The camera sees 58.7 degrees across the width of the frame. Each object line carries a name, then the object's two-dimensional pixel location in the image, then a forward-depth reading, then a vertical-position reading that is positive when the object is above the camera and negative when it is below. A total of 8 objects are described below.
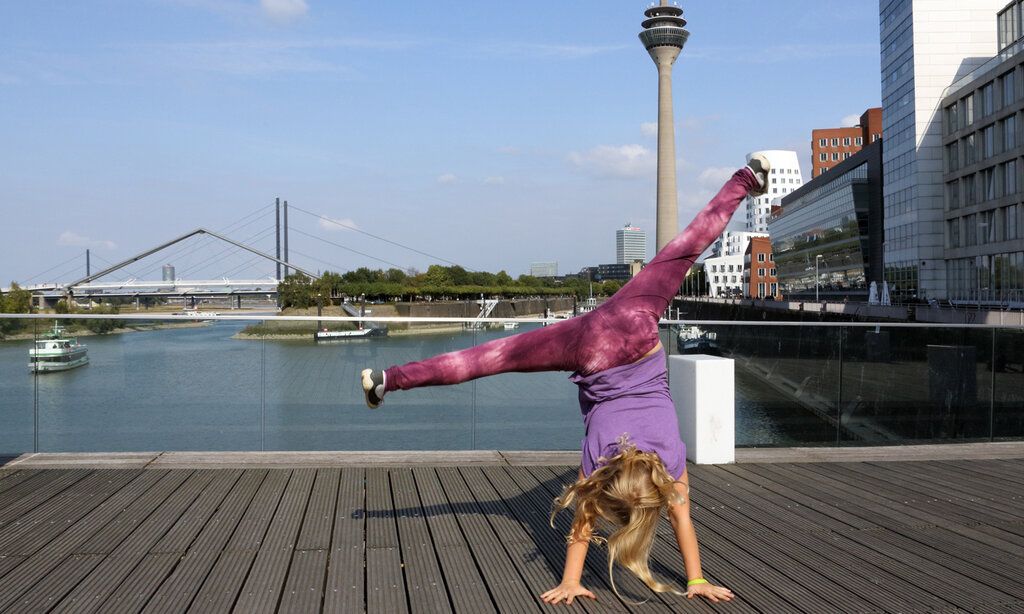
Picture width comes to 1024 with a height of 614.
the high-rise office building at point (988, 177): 44.06 +5.91
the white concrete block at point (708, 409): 6.75 -0.87
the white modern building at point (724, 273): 156.00 +3.37
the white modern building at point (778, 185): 162.50 +18.92
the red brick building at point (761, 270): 131.00 +3.23
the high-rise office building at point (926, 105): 53.00 +11.02
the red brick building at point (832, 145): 134.62 +21.69
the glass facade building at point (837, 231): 66.06 +5.11
